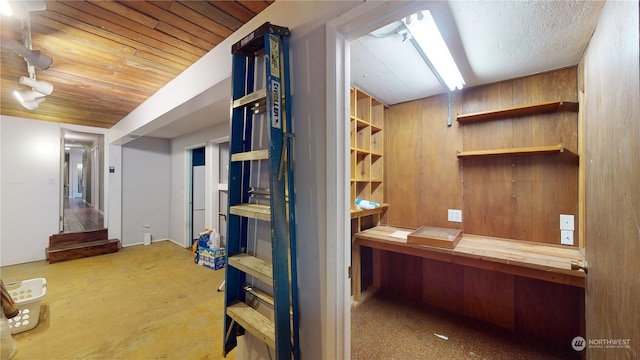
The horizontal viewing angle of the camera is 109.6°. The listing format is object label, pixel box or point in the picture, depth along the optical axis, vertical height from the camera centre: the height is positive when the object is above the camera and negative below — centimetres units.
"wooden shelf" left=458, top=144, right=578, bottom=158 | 179 +24
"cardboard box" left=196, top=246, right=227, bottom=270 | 342 -119
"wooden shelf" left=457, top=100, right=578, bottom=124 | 181 +60
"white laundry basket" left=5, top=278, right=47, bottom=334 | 196 -120
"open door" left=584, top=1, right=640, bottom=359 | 60 -1
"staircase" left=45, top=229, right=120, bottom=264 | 375 -115
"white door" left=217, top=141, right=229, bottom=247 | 390 -8
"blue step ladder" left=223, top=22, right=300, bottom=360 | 104 -12
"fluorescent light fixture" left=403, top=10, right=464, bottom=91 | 131 +91
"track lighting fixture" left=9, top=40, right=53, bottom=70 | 146 +85
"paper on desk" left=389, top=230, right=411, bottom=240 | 226 -57
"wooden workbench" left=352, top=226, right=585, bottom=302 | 153 -59
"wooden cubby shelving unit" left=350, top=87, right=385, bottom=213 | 236 +38
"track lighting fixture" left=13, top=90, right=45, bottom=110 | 229 +86
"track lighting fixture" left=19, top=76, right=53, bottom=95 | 202 +88
